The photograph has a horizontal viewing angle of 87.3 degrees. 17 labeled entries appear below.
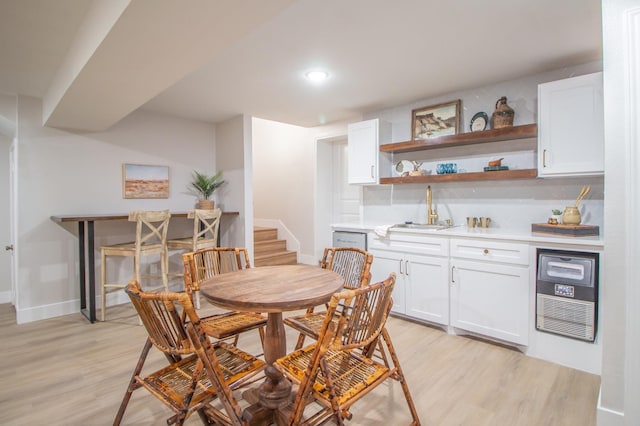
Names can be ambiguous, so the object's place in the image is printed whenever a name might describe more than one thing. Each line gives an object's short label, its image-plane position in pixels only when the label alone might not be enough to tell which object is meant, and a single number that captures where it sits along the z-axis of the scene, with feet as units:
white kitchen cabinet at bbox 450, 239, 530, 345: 8.45
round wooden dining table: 4.98
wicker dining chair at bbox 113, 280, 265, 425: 4.38
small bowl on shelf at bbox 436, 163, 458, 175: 11.25
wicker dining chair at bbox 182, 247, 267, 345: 6.21
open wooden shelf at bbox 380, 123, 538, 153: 9.34
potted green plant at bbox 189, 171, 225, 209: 14.48
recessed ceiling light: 9.63
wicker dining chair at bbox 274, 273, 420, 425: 4.44
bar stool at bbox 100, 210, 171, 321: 10.57
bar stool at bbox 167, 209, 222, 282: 12.05
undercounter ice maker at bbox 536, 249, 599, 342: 7.45
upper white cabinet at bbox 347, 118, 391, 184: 12.60
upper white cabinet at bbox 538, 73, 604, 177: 8.02
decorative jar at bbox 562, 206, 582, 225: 8.36
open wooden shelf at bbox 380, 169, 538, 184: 9.45
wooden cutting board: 7.98
